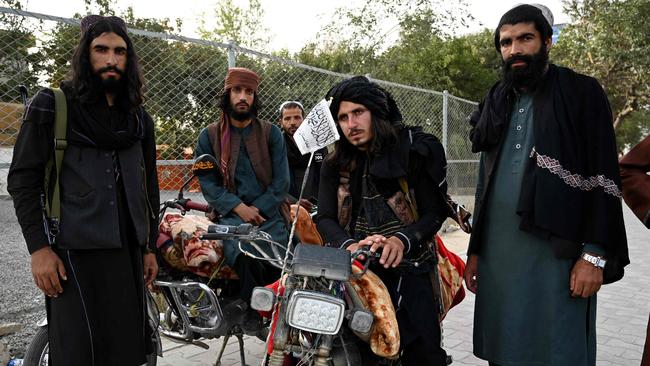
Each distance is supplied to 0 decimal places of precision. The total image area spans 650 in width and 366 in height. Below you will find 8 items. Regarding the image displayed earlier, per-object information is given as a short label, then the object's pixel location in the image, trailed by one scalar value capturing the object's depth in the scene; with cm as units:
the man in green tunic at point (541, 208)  239
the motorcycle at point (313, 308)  207
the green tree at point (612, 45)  2080
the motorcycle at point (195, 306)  336
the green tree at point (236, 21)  2466
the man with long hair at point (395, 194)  256
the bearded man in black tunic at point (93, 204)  247
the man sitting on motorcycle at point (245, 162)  369
